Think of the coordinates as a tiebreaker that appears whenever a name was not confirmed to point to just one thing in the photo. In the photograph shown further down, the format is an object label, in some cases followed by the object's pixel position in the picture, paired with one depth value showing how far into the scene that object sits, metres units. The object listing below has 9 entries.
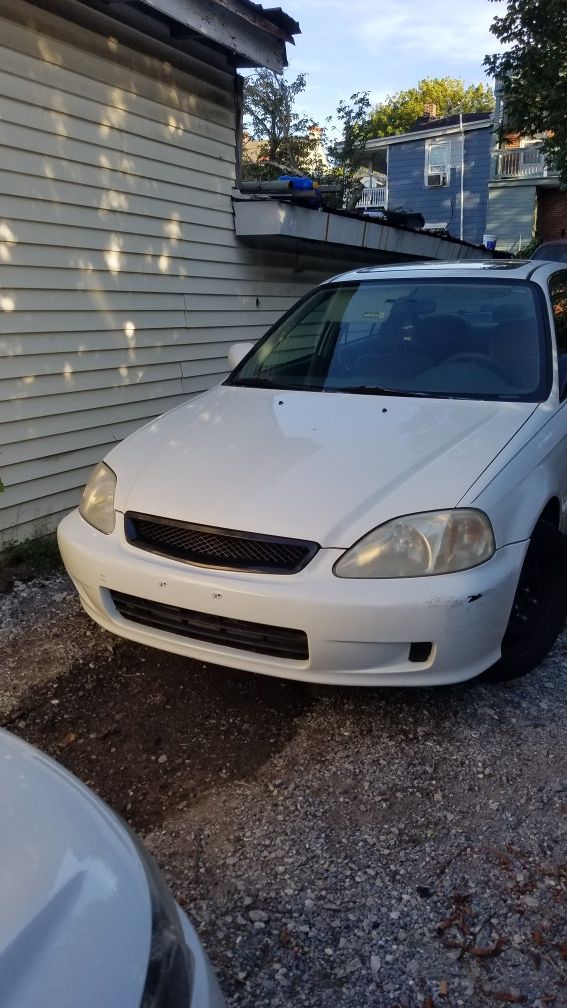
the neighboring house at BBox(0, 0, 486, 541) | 4.82
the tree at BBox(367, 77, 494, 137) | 46.00
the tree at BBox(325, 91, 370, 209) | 19.70
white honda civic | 2.68
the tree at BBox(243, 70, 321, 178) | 20.14
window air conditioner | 28.06
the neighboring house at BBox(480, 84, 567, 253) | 24.06
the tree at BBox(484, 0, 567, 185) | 10.87
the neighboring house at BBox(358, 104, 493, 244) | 27.31
